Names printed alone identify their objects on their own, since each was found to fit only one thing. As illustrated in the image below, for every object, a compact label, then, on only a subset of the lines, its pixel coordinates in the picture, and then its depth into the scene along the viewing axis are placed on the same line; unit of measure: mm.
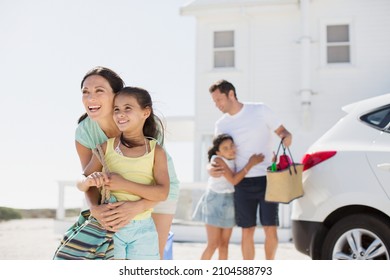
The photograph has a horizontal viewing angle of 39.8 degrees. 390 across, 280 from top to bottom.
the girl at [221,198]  3580
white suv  2867
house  7691
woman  2070
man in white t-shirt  3574
